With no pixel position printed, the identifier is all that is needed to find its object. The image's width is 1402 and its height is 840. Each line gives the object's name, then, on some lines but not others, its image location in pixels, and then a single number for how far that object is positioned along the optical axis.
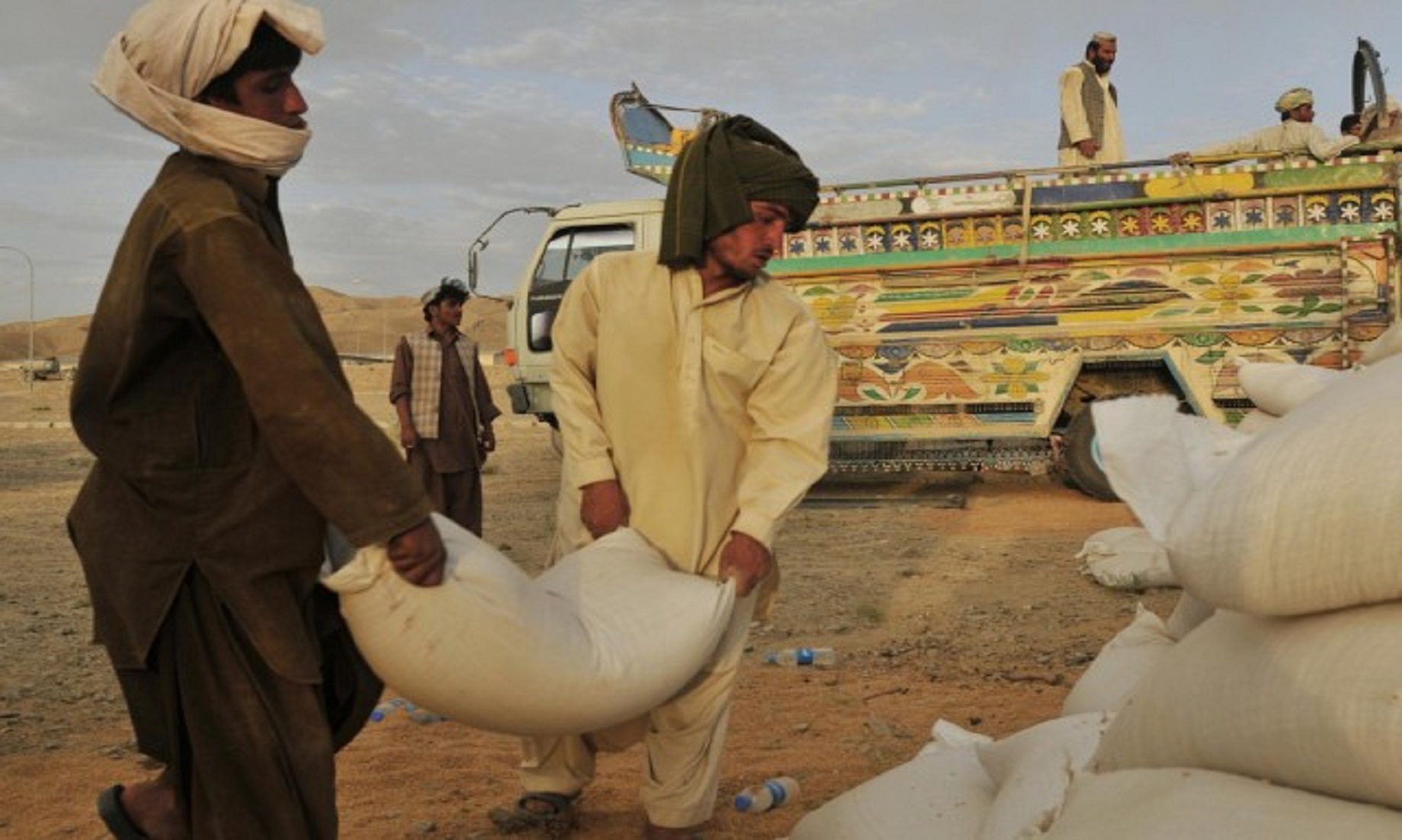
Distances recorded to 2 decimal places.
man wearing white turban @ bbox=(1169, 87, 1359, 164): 8.03
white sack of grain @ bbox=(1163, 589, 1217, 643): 2.66
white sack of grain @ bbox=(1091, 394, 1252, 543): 2.21
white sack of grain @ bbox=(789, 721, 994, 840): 2.50
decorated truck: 8.10
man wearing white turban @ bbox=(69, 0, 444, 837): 1.78
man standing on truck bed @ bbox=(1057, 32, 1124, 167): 8.34
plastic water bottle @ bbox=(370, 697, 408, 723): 4.14
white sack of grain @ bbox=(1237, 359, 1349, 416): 3.07
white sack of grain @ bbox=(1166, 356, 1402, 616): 1.72
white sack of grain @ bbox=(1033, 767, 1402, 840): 1.64
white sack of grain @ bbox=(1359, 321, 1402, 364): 2.54
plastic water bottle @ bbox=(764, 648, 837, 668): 4.68
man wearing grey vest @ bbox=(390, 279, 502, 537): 6.25
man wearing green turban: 2.71
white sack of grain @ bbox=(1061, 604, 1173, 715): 2.78
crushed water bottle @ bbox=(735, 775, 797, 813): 3.17
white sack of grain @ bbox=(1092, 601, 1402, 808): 1.66
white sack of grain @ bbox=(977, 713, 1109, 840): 2.18
